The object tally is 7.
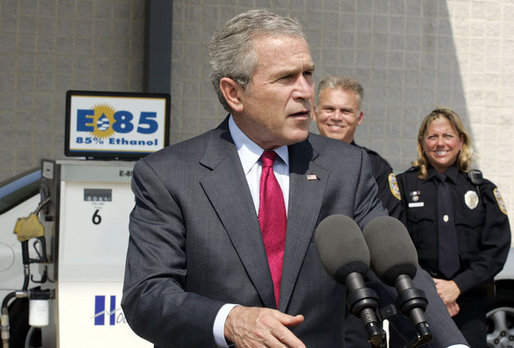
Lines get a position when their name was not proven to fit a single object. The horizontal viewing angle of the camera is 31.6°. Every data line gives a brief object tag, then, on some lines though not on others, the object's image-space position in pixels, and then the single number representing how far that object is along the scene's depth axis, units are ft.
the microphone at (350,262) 6.10
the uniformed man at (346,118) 15.30
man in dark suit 7.72
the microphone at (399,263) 6.19
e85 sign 16.70
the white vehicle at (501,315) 22.13
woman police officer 15.88
